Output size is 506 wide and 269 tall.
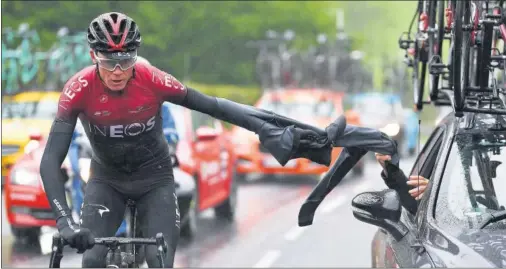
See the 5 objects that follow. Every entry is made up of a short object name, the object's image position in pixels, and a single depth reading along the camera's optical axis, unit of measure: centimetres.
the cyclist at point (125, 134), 1255
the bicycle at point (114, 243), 1152
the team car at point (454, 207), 1104
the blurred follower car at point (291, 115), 4591
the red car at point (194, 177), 2681
